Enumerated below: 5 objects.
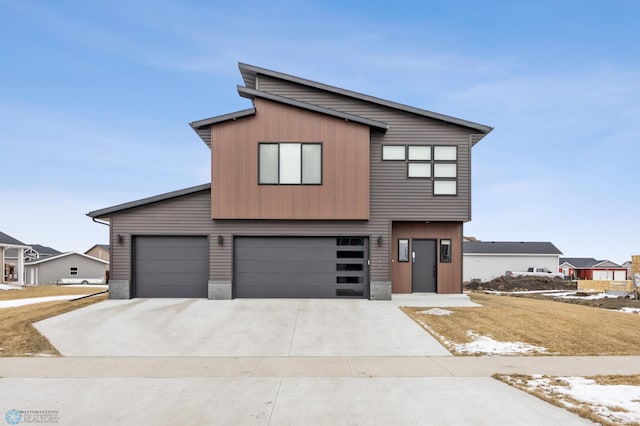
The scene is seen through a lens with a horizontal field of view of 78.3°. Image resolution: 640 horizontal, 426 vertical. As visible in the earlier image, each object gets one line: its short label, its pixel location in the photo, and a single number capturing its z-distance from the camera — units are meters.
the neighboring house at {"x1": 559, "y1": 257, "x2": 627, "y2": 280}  53.44
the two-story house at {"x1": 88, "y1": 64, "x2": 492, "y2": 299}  14.27
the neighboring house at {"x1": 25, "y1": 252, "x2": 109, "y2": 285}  46.84
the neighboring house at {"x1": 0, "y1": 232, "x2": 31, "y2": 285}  30.48
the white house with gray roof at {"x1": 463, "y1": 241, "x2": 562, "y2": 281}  43.88
